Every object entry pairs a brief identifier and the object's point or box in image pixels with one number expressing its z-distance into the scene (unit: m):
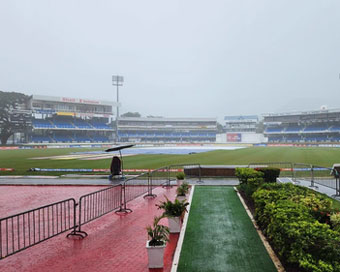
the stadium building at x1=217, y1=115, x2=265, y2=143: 101.12
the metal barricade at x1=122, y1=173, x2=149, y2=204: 12.77
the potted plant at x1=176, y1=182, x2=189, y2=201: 9.85
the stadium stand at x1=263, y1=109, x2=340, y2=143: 91.56
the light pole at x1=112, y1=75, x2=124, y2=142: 100.63
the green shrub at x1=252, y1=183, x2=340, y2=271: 4.17
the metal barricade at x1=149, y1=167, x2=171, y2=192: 15.52
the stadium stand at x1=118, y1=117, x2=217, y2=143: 112.38
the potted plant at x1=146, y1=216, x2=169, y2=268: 5.52
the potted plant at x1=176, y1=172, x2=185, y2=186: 13.81
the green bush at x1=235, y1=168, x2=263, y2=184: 11.08
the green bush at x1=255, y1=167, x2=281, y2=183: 13.02
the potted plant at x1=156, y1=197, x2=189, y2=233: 7.14
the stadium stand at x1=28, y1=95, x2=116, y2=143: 85.25
